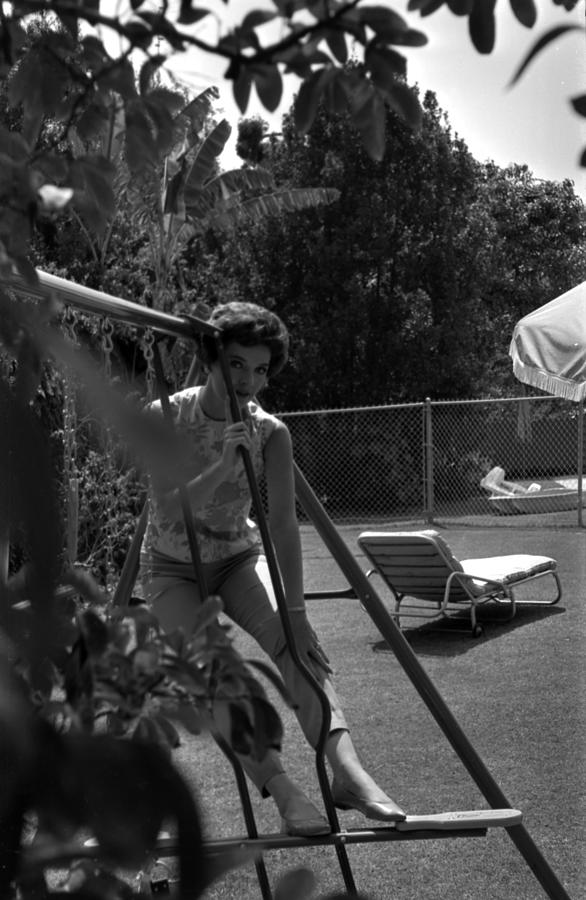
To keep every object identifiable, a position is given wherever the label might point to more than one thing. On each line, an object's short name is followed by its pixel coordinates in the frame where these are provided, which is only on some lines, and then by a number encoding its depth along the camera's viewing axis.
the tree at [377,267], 20.53
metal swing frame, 2.45
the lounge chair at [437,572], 8.16
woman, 3.00
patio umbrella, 9.95
